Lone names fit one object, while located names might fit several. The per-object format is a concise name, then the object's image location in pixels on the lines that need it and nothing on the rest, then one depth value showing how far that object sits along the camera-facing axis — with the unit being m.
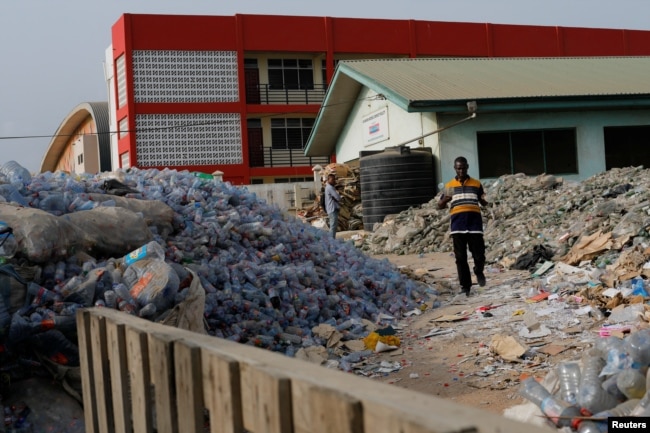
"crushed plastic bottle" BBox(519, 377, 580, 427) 4.13
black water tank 19.53
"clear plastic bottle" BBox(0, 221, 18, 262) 5.80
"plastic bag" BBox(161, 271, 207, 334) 5.81
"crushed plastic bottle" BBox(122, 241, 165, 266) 6.44
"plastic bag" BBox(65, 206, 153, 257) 7.02
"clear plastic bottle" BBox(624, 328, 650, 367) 4.38
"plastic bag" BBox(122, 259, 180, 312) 5.78
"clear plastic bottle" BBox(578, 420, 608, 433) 3.97
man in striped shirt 9.38
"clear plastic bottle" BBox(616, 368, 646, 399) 4.16
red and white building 32.22
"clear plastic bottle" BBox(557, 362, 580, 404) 4.38
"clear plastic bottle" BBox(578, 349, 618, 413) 4.17
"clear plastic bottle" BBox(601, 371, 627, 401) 4.23
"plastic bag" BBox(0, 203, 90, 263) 6.15
